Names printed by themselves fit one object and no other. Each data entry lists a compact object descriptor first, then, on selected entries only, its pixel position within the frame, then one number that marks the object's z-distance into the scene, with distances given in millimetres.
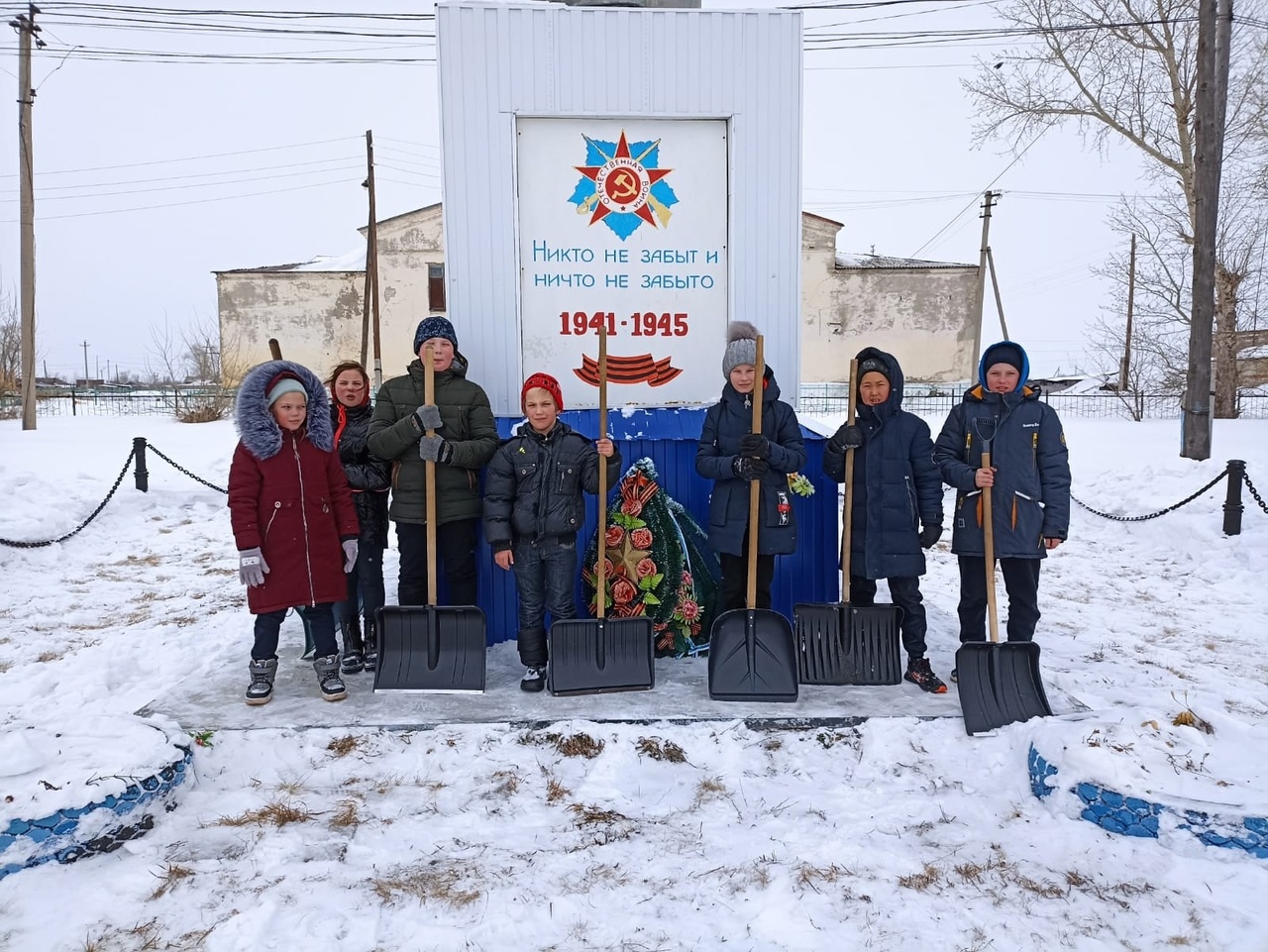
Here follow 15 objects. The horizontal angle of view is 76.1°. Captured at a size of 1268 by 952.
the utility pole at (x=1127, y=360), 26208
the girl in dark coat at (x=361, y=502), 4312
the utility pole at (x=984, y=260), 23547
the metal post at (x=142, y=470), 9625
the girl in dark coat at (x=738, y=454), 4137
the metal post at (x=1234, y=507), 7336
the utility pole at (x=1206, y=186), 10492
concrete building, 27781
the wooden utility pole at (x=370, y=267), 17922
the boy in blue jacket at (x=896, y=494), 4039
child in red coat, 3762
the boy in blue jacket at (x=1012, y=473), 3936
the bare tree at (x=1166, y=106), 15898
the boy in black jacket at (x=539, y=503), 4004
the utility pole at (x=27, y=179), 15540
